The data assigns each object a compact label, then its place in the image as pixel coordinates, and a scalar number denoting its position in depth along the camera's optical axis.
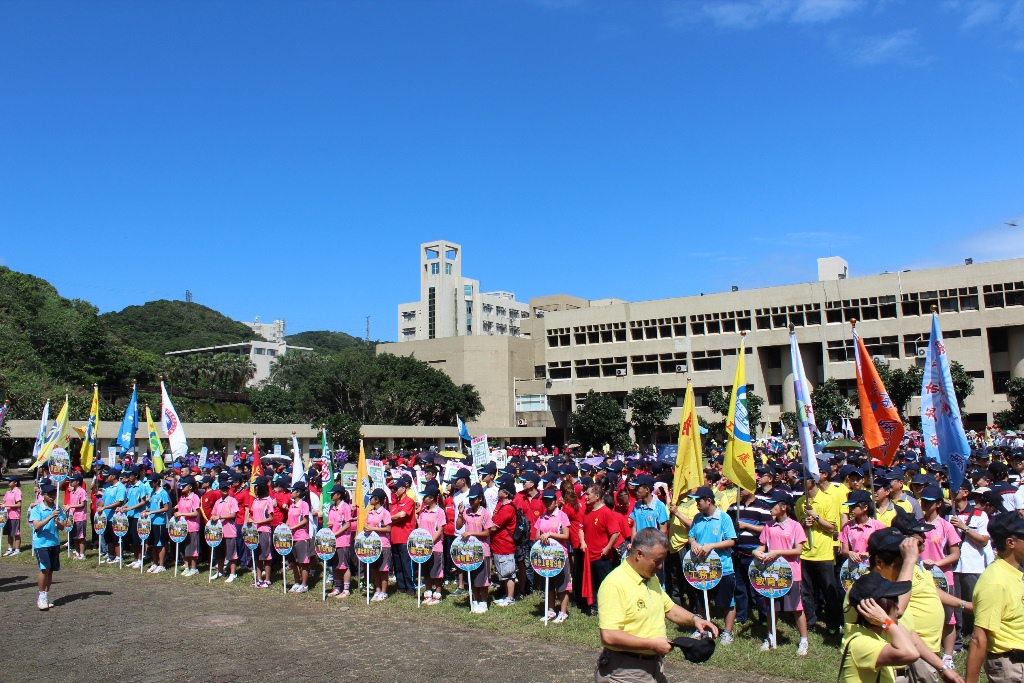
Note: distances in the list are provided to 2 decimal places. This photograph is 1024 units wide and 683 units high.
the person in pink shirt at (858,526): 8.41
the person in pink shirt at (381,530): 11.94
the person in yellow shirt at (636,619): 4.85
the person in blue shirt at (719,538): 9.20
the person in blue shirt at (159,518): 14.79
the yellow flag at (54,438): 19.48
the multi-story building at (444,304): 110.86
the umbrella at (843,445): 24.61
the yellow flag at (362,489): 12.23
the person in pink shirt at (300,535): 12.70
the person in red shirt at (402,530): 11.98
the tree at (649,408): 58.74
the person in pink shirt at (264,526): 13.12
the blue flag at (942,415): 9.72
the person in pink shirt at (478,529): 11.09
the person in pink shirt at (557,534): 10.43
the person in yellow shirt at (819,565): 9.11
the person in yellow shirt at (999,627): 4.96
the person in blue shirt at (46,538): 11.51
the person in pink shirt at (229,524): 13.74
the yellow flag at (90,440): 19.23
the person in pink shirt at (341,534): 12.37
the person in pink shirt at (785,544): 8.84
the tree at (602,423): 60.59
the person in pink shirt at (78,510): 15.95
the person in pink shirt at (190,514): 14.26
